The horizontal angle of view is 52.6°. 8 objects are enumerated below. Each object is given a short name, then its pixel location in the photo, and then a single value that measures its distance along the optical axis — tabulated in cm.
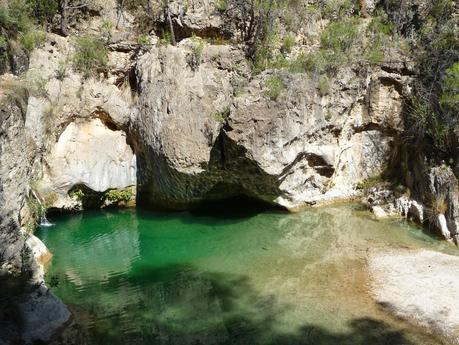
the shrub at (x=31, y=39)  1536
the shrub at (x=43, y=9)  1714
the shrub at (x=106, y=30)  1722
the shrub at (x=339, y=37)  1695
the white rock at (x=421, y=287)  903
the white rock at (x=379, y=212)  1459
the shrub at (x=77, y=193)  1638
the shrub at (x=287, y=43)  1734
